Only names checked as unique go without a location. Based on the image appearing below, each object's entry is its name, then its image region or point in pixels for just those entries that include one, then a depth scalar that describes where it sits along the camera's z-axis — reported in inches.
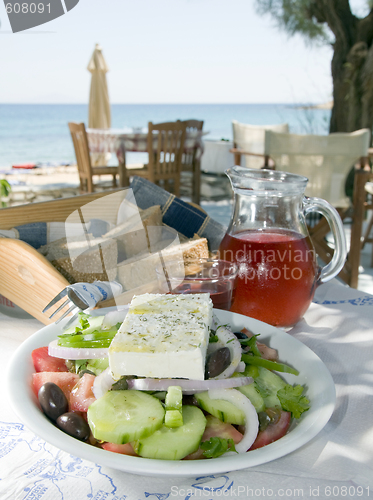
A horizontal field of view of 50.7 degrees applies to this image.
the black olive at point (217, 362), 21.5
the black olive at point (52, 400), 20.7
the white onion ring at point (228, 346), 21.8
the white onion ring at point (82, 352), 23.2
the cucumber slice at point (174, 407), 18.1
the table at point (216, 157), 300.4
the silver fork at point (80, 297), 28.8
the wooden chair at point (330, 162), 125.0
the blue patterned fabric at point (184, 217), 51.1
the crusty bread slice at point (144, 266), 35.3
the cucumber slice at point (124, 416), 17.6
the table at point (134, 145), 202.5
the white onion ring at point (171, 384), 20.4
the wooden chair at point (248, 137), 185.6
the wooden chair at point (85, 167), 192.5
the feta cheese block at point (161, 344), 20.1
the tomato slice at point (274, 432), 19.9
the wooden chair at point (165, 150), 193.9
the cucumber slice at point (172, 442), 17.5
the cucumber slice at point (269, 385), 22.4
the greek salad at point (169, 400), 18.0
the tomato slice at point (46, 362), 24.6
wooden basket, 33.4
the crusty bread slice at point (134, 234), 40.8
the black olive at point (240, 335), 26.3
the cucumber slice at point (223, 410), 19.7
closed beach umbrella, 274.1
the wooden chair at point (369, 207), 142.6
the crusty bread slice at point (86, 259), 37.4
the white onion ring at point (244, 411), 19.1
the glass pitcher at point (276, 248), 33.5
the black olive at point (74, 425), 19.3
